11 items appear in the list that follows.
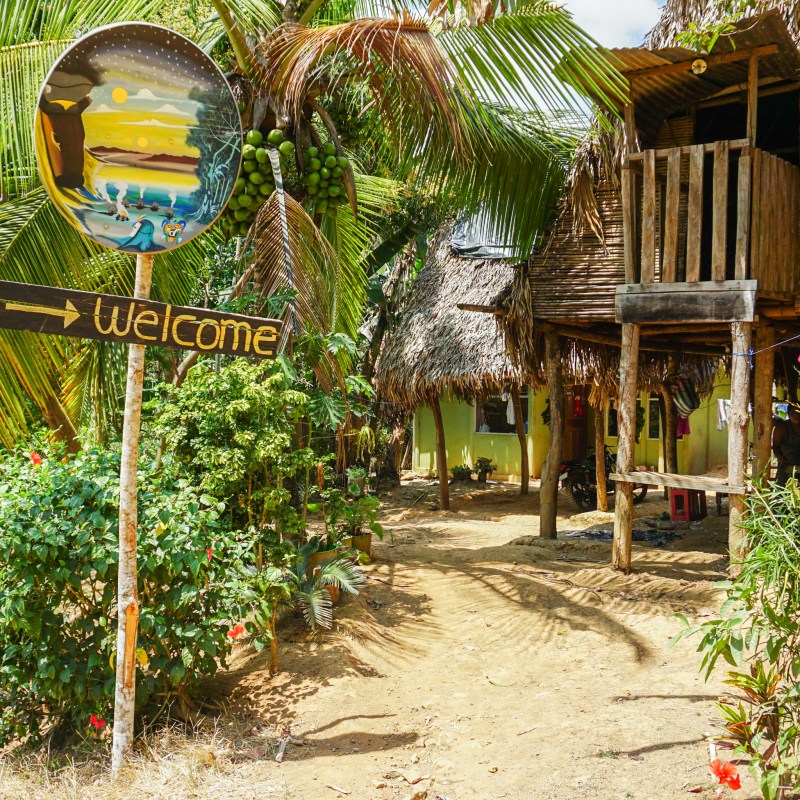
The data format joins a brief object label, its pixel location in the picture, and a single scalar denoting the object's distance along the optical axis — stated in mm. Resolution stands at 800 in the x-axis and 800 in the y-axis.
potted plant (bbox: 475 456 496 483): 14750
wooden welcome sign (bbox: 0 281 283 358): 2729
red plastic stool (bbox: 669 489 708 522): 9570
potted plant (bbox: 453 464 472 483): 14973
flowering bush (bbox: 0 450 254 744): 3482
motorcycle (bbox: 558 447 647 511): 11844
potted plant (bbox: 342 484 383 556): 5379
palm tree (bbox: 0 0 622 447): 4090
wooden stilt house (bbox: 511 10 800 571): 5965
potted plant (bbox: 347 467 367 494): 8587
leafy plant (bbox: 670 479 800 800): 2564
